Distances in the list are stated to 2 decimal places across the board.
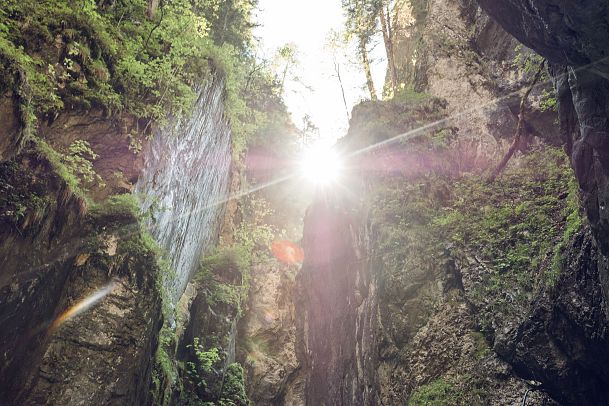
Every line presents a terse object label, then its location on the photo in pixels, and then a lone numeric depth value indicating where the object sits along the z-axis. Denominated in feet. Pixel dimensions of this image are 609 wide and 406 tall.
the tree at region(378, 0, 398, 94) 67.22
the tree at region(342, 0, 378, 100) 68.06
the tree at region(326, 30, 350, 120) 81.80
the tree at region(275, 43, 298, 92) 86.46
